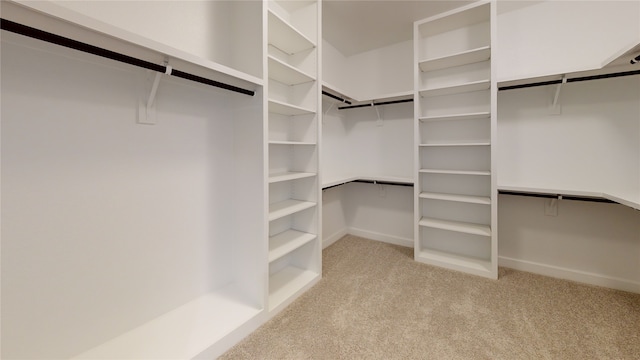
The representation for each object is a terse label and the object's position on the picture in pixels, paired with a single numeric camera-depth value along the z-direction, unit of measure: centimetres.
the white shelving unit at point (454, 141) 229
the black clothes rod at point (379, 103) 275
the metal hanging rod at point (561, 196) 188
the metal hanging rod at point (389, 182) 262
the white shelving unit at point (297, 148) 197
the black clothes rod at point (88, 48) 79
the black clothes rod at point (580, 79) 182
